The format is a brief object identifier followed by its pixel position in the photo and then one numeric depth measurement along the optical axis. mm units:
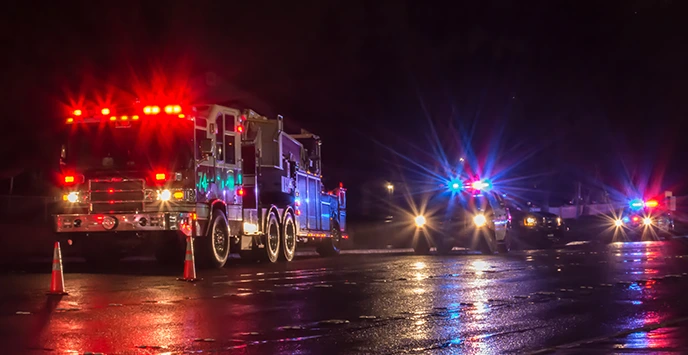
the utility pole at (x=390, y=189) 44153
